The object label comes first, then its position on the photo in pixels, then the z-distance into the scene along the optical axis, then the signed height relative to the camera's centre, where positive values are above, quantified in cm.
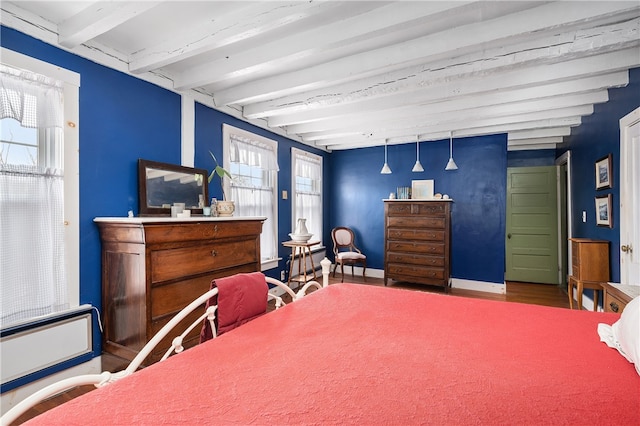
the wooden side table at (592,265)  329 -59
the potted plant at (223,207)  301 +7
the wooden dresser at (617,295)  197 -58
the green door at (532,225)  541 -25
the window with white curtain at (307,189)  503 +43
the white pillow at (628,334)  103 -46
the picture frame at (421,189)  532 +41
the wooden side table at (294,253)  434 -62
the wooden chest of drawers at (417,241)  464 -45
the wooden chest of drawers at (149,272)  218 -45
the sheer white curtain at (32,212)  192 +2
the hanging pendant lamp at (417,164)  495 +78
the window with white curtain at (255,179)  378 +47
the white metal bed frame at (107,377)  80 -51
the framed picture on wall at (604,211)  326 -1
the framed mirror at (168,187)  270 +26
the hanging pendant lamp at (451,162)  474 +79
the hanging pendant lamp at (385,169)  527 +75
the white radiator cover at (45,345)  192 -88
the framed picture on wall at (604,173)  326 +42
